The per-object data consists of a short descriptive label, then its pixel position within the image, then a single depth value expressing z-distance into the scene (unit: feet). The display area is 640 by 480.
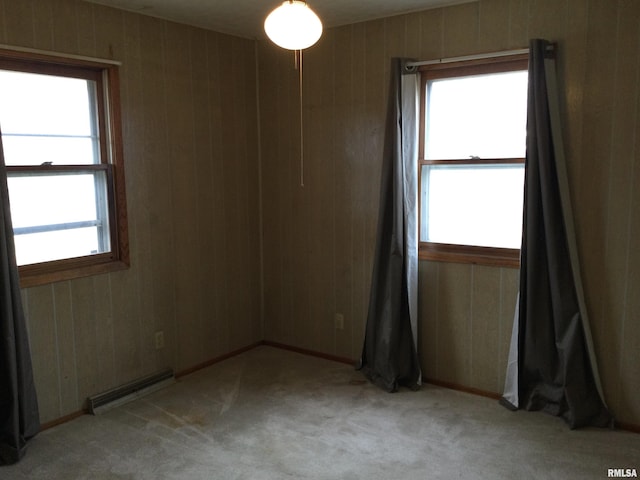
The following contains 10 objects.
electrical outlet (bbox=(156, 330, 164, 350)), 12.53
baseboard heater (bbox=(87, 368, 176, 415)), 11.19
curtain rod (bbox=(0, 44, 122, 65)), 9.67
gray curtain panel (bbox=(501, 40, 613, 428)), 10.27
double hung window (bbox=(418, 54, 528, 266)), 11.16
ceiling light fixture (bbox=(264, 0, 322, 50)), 7.66
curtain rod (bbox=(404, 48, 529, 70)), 10.66
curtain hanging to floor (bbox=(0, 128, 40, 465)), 9.30
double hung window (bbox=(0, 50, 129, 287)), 10.11
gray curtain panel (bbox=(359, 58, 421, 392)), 11.82
